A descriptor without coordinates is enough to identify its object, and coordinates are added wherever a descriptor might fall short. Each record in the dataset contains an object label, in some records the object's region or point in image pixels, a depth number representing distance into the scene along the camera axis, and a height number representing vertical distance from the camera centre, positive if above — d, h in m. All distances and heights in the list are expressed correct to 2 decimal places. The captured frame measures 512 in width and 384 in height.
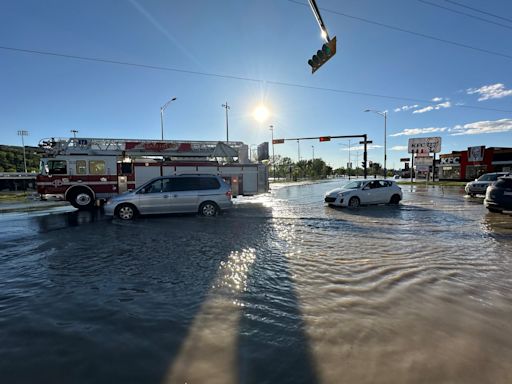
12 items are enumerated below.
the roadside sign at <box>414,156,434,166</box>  48.25 +1.11
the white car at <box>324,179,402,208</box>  14.57 -1.27
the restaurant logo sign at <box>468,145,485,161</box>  47.97 +2.08
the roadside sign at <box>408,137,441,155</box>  47.50 +3.51
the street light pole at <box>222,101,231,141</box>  51.56 +7.75
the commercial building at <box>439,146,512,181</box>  47.16 +0.68
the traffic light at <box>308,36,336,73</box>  9.55 +3.73
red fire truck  13.85 +0.41
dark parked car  10.52 -1.07
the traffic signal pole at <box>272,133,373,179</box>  35.81 +3.77
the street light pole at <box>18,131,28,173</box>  70.87 +10.08
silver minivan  11.08 -0.95
